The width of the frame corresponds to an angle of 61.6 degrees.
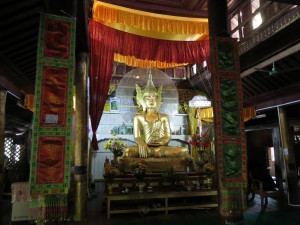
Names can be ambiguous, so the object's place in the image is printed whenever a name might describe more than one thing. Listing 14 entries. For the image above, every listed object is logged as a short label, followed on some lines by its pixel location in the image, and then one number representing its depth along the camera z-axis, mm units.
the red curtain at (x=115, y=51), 4781
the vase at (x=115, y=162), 5432
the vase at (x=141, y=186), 4434
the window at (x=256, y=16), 5148
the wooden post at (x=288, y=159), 5211
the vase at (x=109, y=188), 4320
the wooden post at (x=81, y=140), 3951
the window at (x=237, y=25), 5738
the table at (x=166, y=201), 4133
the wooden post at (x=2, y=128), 4113
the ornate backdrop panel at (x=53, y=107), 2342
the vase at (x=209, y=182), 4822
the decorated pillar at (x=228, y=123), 2965
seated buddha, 5590
